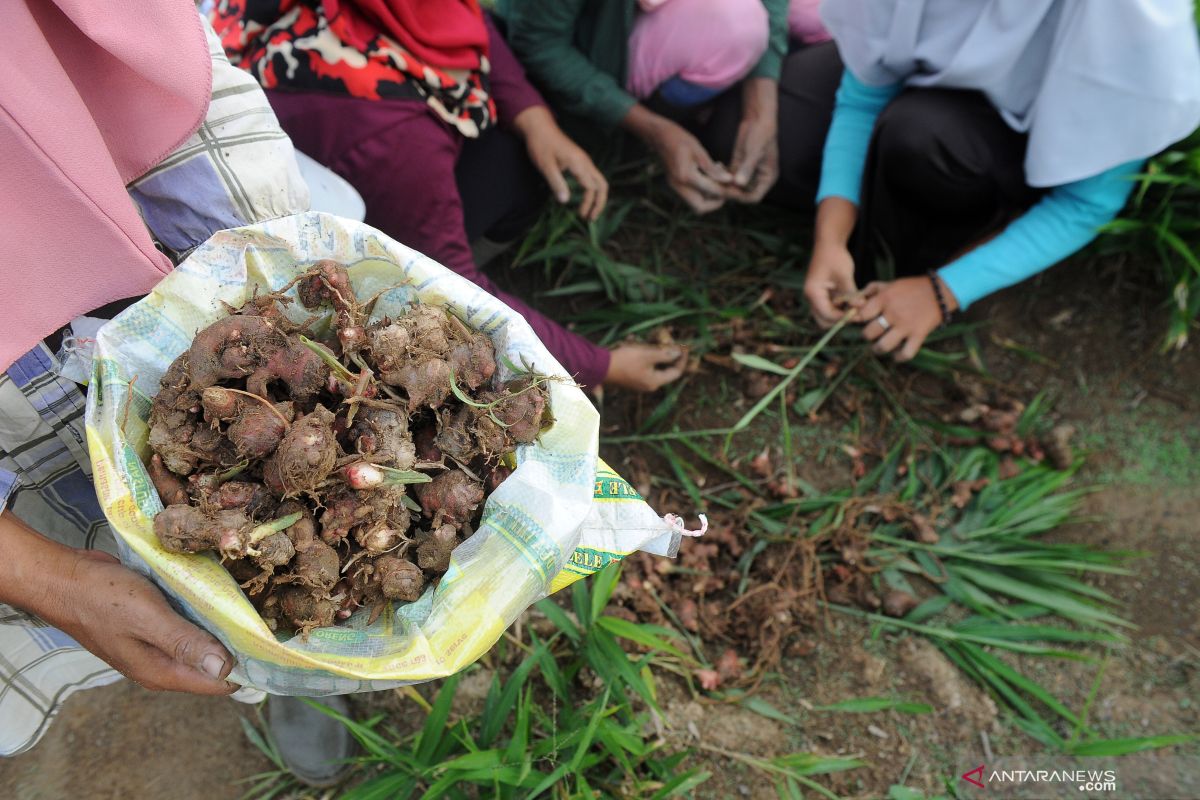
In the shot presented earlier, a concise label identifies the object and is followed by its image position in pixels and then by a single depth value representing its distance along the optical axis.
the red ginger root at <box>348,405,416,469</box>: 0.81
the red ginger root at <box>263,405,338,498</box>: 0.75
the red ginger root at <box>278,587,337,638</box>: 0.80
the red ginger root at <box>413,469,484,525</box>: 0.85
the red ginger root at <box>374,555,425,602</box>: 0.81
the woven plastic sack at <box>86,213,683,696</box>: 0.76
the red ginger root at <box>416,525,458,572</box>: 0.84
